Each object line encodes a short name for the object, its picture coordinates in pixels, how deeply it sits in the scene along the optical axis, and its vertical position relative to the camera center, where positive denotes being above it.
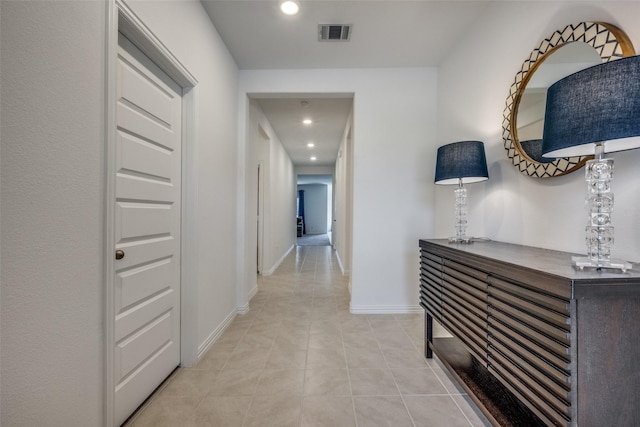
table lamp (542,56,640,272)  0.83 +0.30
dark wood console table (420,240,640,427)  0.85 -0.44
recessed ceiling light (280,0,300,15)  2.04 +1.59
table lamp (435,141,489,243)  1.86 +0.33
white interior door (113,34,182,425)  1.36 -0.10
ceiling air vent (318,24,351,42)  2.31 +1.60
